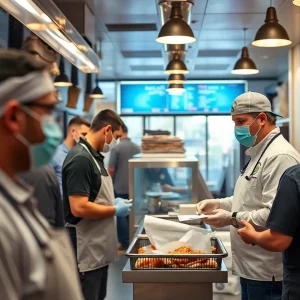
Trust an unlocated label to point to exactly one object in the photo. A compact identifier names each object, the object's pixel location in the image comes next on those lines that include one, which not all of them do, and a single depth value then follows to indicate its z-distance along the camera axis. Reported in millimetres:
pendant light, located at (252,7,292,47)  3621
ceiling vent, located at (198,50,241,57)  7317
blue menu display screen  10227
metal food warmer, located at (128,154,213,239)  3992
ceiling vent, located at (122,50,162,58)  7281
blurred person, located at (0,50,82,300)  1004
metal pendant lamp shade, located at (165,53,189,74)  5270
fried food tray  2279
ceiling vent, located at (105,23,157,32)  5607
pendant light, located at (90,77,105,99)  8328
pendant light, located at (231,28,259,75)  5318
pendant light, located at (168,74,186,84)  6344
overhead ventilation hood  2458
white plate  4305
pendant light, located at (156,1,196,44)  3338
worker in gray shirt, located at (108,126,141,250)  6586
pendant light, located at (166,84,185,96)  6672
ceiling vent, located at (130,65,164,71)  8633
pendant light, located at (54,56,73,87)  6059
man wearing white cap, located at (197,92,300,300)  2516
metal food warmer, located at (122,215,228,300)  2260
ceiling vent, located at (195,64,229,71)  8719
